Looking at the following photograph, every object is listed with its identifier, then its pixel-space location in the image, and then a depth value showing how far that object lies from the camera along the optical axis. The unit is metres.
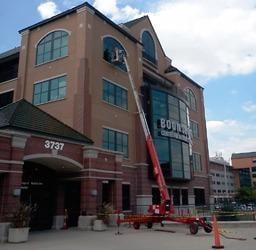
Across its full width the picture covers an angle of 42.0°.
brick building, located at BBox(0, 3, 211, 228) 21.72
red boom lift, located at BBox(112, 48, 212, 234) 19.72
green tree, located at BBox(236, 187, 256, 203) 81.21
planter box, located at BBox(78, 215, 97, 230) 22.47
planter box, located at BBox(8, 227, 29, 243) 16.52
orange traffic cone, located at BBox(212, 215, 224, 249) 13.49
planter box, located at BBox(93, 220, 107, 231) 21.97
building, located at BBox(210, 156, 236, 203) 100.75
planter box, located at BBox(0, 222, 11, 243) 16.81
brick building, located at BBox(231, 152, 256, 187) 127.07
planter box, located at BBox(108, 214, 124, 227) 24.06
